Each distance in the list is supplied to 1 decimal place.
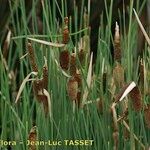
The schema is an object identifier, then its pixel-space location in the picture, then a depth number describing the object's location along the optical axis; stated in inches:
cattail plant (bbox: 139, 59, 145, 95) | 59.9
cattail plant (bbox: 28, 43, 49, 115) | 59.4
